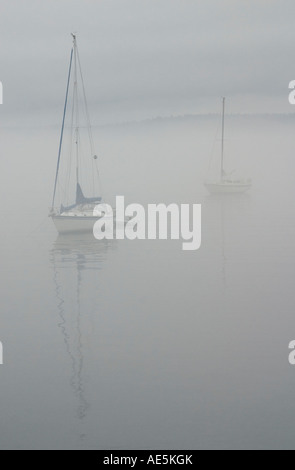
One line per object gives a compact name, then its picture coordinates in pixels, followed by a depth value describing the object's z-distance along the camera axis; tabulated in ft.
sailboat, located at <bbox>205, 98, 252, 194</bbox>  386.93
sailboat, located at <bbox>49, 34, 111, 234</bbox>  220.84
